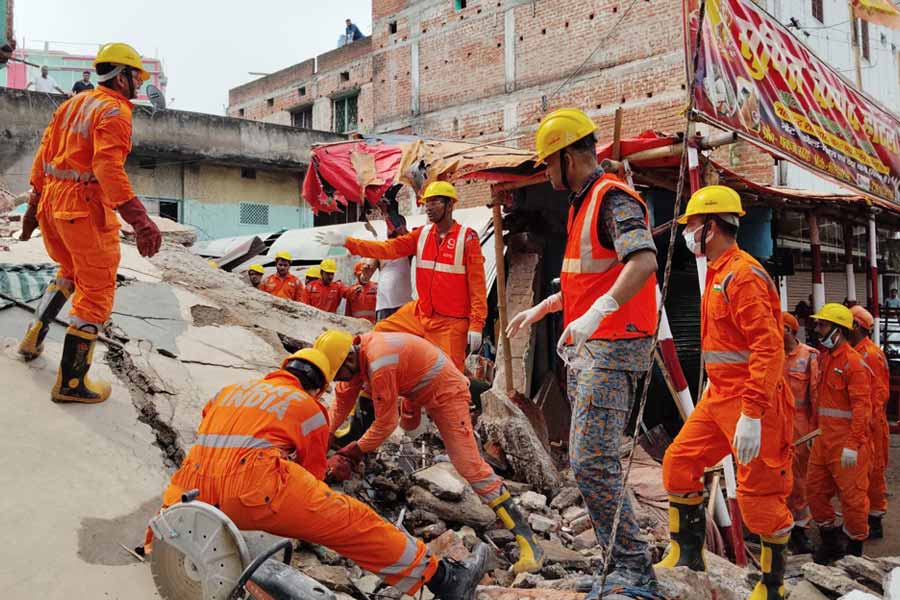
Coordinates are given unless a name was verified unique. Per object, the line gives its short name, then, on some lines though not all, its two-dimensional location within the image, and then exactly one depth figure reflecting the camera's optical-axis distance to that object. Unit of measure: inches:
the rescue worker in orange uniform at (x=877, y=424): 229.6
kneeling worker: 108.7
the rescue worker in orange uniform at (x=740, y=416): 124.3
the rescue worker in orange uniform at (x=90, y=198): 141.6
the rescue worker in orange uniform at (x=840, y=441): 212.5
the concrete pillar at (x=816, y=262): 323.3
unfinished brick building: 576.7
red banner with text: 207.9
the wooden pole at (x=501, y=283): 246.1
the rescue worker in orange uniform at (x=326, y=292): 372.5
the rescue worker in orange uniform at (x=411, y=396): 146.8
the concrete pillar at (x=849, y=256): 381.1
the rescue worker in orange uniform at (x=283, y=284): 367.2
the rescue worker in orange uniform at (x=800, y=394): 222.9
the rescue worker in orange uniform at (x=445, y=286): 198.4
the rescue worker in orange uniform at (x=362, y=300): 368.5
